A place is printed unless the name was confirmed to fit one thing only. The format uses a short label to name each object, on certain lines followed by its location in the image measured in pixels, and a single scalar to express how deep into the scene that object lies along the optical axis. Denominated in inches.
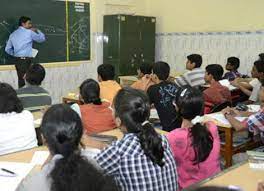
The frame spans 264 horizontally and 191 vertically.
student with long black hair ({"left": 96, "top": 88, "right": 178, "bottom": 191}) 70.7
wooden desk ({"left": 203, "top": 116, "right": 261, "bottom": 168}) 133.6
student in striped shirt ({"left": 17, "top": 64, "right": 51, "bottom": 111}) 144.3
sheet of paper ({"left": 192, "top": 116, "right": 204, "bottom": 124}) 94.6
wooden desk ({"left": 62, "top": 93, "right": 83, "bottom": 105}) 195.3
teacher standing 235.5
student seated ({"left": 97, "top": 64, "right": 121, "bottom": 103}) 166.4
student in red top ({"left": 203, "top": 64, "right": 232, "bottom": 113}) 172.6
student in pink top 87.6
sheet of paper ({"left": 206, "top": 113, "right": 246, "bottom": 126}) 136.1
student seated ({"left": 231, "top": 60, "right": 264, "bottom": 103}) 198.2
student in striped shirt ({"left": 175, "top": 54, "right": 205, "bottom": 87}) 220.7
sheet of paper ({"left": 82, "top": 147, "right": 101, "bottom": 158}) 82.0
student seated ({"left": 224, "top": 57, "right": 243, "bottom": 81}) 247.9
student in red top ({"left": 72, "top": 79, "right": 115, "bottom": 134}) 124.0
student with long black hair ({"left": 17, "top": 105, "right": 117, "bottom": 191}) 47.0
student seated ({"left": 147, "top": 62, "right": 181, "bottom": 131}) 152.8
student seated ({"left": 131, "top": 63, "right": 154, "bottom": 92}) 192.3
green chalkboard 236.5
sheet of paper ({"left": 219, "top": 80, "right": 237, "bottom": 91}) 205.2
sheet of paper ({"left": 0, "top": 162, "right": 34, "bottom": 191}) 74.6
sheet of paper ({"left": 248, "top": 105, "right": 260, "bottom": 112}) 154.9
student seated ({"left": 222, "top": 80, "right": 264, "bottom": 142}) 119.9
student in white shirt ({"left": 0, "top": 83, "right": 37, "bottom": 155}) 101.6
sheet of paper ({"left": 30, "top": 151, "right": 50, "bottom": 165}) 90.5
